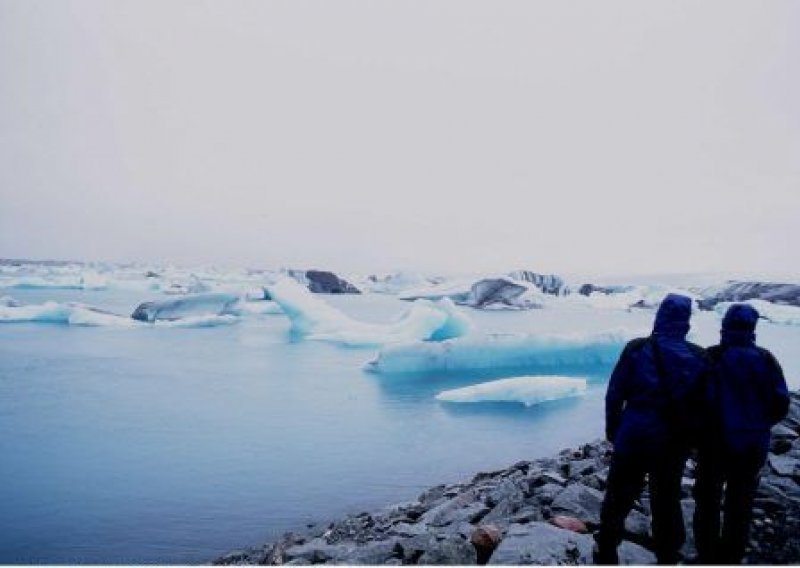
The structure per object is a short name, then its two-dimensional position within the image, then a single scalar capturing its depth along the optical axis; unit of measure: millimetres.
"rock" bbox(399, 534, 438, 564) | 2162
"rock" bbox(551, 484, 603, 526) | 2412
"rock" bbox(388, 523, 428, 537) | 2551
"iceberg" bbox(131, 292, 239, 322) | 13914
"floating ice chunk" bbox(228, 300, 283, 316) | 18522
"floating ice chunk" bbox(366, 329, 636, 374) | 8070
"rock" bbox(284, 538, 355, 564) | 2453
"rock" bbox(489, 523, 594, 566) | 1980
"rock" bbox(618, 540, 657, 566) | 1963
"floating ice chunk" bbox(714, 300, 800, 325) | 19125
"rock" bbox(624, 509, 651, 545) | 2137
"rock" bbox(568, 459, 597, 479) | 3242
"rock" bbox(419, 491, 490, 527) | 2738
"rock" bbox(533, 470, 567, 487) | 2994
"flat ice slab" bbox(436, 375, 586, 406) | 6234
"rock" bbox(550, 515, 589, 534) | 2254
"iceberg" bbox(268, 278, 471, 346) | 10320
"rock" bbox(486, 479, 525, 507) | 2794
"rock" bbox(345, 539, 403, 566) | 2230
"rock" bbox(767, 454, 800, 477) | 2721
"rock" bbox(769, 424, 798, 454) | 3180
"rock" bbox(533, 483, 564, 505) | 2658
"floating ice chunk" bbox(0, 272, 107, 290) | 26281
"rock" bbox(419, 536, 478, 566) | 2074
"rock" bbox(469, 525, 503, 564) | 2154
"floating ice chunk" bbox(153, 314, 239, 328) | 13820
